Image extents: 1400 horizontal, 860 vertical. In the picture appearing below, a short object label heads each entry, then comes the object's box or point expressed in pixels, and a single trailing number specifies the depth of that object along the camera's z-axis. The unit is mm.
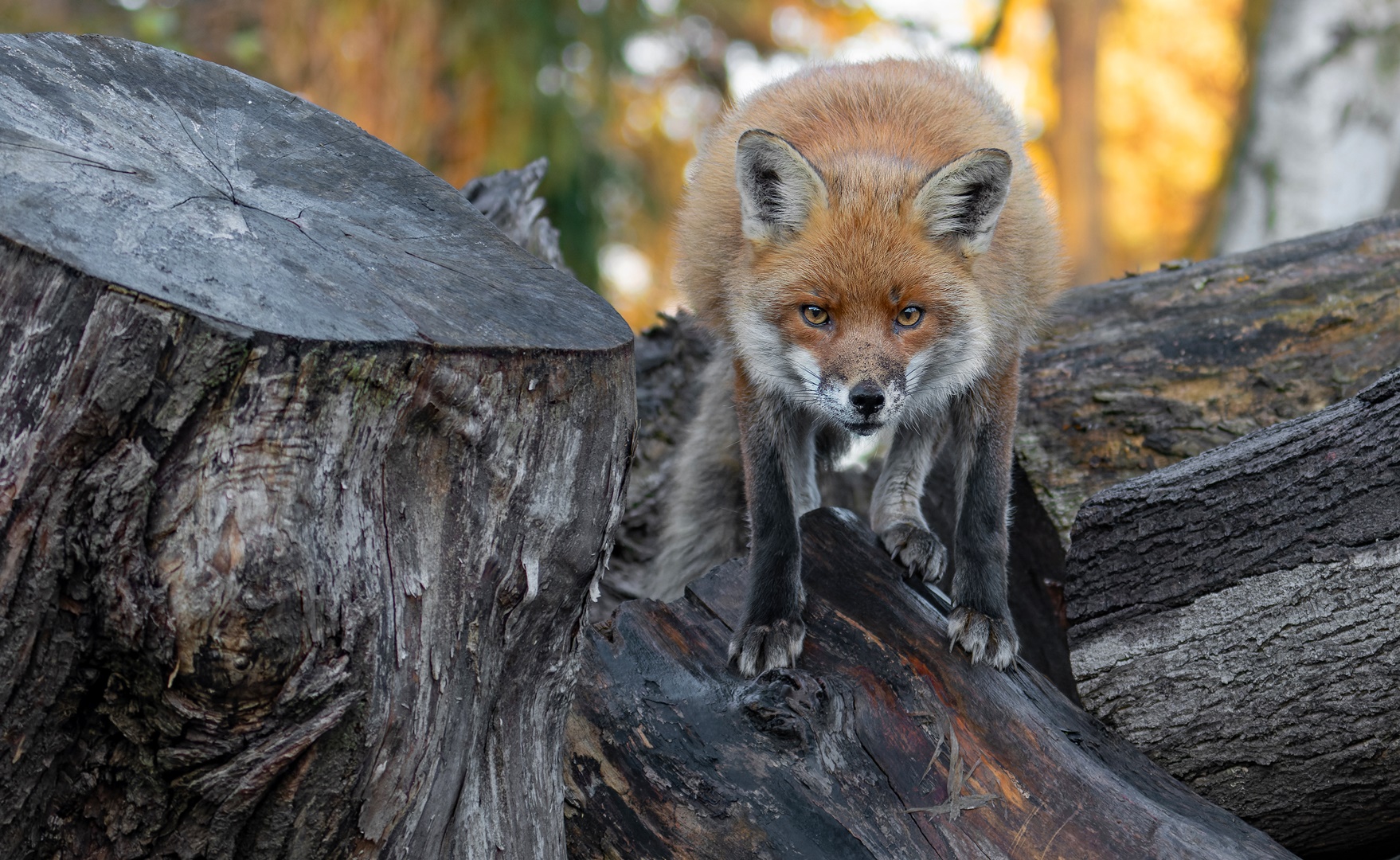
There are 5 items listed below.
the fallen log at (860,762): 4910
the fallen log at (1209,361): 7828
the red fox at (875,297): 5910
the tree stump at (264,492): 3357
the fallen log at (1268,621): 5148
